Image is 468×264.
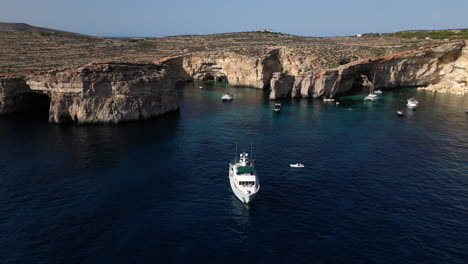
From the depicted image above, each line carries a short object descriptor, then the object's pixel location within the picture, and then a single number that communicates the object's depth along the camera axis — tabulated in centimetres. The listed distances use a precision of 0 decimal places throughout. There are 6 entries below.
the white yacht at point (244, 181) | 4516
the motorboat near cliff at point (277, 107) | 9981
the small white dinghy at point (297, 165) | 5835
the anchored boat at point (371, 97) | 11506
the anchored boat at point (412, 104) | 10306
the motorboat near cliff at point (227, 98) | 11442
